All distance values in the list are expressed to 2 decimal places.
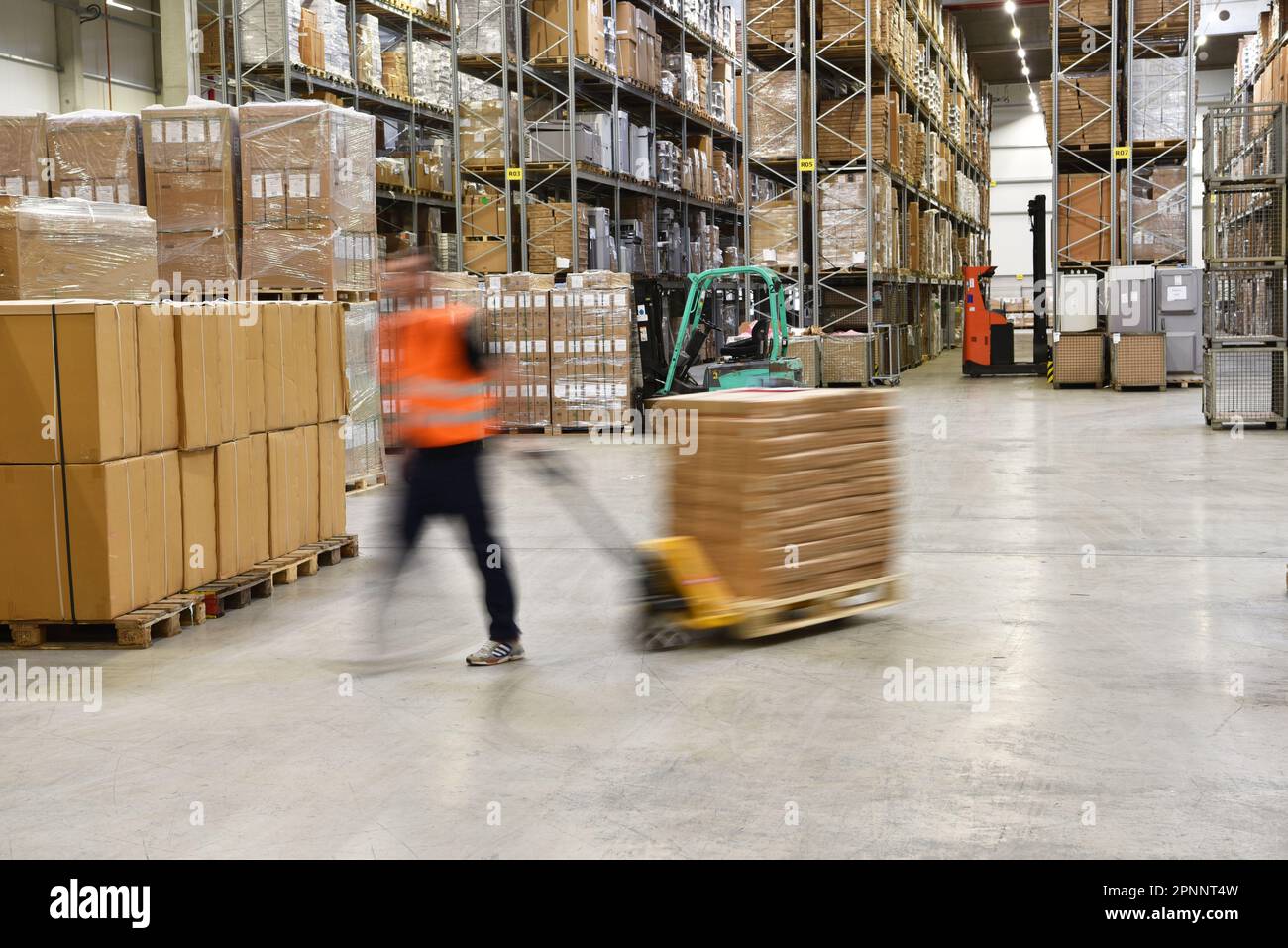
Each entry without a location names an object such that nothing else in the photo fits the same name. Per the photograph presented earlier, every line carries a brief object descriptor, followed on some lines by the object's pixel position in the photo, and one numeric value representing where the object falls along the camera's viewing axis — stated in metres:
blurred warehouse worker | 5.16
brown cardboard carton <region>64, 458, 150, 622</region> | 5.52
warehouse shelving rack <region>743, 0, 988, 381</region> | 17.73
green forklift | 13.81
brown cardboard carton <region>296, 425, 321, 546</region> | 7.31
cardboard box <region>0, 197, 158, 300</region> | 7.14
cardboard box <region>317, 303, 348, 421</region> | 7.51
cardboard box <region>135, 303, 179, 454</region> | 5.84
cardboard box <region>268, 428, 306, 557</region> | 6.95
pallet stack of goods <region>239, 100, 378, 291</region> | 9.35
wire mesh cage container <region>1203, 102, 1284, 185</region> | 12.55
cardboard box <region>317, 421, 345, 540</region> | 7.51
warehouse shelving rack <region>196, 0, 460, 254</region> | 14.21
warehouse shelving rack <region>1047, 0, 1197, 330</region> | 18.34
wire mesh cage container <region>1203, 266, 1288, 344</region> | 12.86
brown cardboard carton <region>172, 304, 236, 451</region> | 6.09
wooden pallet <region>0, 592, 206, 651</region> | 5.62
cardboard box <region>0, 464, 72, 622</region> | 5.57
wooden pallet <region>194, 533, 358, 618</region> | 6.22
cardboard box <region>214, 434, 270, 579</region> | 6.45
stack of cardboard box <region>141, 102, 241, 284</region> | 9.45
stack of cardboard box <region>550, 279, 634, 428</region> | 13.55
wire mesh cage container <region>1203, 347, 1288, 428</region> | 12.94
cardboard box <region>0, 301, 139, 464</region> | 5.51
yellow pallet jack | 5.46
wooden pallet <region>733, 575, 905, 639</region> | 5.47
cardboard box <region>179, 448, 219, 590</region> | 6.14
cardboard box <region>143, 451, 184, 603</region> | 5.86
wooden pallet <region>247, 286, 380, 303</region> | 9.66
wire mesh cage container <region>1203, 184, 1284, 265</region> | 12.62
